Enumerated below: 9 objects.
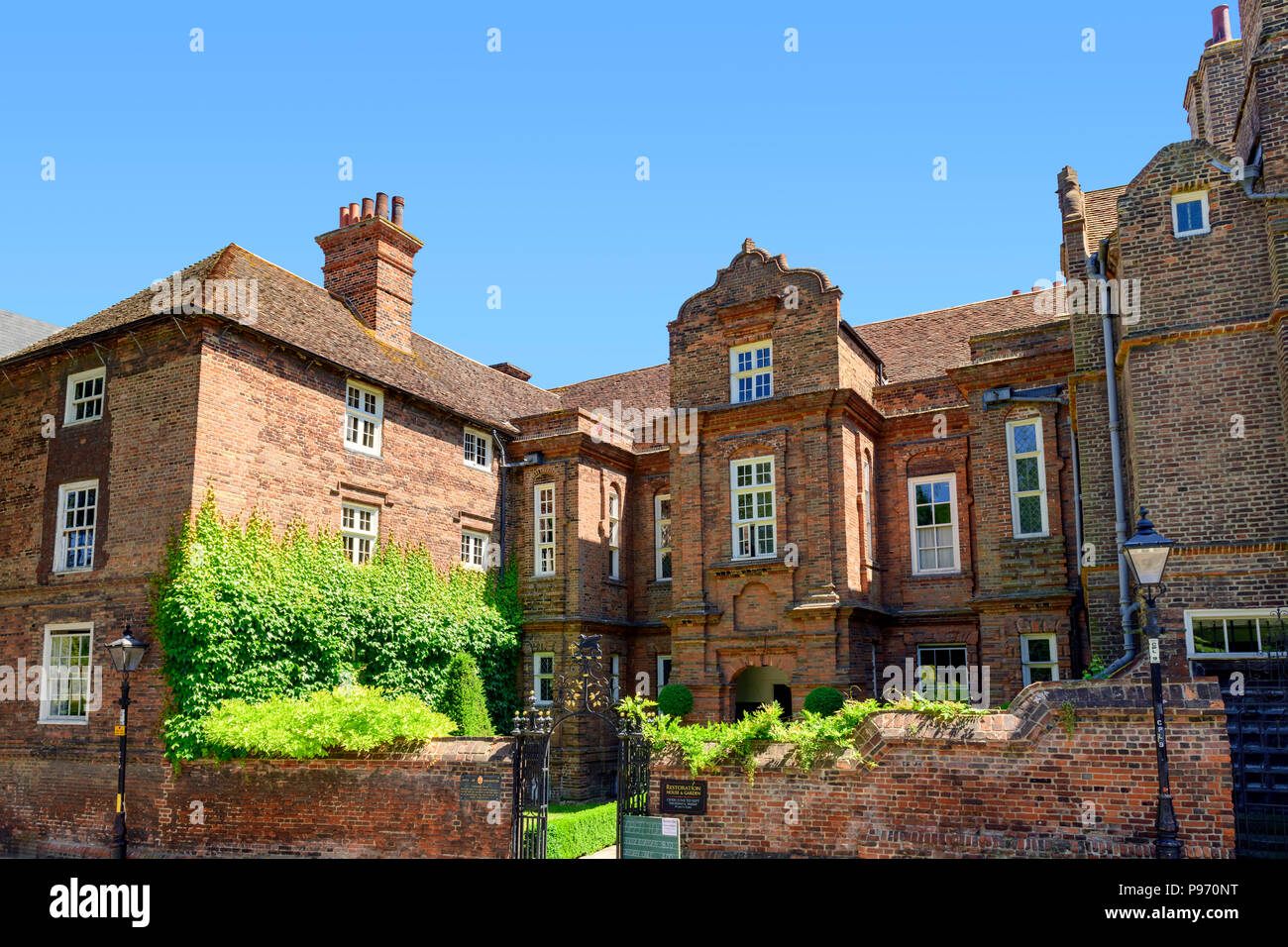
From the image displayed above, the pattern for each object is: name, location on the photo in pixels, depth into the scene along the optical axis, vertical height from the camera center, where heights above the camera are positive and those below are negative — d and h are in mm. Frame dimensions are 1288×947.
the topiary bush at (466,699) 22875 -1323
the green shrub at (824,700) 20641 -1252
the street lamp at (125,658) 16453 -205
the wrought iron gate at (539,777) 13117 -1823
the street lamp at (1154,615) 10125 +244
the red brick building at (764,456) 15797 +4014
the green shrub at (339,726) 15133 -1274
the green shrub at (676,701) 22406 -1348
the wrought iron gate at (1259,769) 11531 -1581
